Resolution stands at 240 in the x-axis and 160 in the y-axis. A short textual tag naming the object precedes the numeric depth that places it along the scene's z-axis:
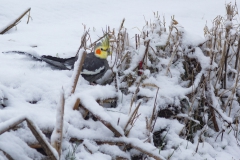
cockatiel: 6.07
